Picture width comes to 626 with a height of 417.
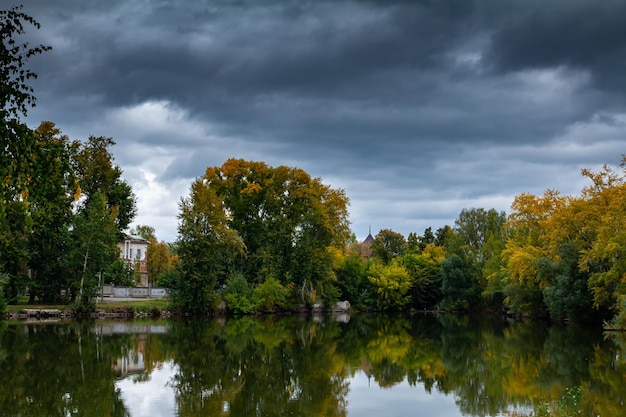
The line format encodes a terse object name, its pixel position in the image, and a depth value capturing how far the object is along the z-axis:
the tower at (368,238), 137.41
